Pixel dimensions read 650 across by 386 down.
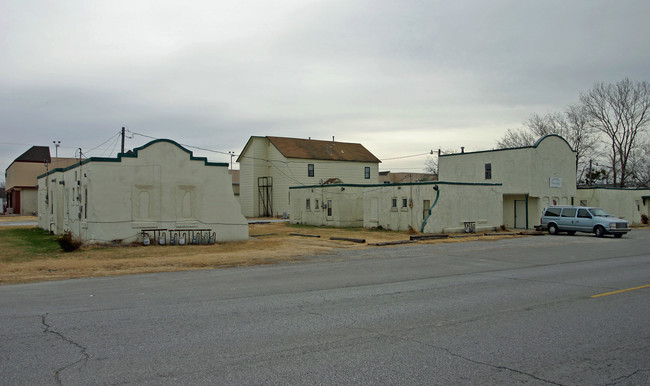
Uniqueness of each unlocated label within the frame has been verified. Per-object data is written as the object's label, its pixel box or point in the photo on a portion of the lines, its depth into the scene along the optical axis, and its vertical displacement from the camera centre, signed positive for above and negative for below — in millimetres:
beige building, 64812 +3608
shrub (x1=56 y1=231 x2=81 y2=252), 19622 -1762
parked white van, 29500 -1479
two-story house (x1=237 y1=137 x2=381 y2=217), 55000 +3558
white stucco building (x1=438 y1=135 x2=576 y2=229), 37125 +1895
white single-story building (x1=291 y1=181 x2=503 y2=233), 31281 -509
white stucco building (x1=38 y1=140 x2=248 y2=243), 22062 +94
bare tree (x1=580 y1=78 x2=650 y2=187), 57625 +8211
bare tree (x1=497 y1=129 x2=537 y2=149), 63231 +7621
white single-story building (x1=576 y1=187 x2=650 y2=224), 44406 -179
